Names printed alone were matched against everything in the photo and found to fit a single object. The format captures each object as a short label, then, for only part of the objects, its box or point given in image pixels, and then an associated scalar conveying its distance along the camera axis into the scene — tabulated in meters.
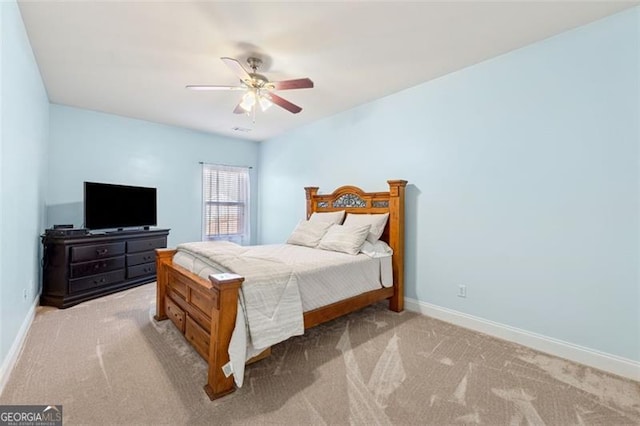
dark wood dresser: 3.34
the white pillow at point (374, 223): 3.32
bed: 1.78
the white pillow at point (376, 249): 3.13
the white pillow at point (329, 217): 3.80
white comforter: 1.86
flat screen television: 3.79
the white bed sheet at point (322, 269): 2.34
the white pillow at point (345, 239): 3.13
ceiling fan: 2.43
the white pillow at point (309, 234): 3.59
